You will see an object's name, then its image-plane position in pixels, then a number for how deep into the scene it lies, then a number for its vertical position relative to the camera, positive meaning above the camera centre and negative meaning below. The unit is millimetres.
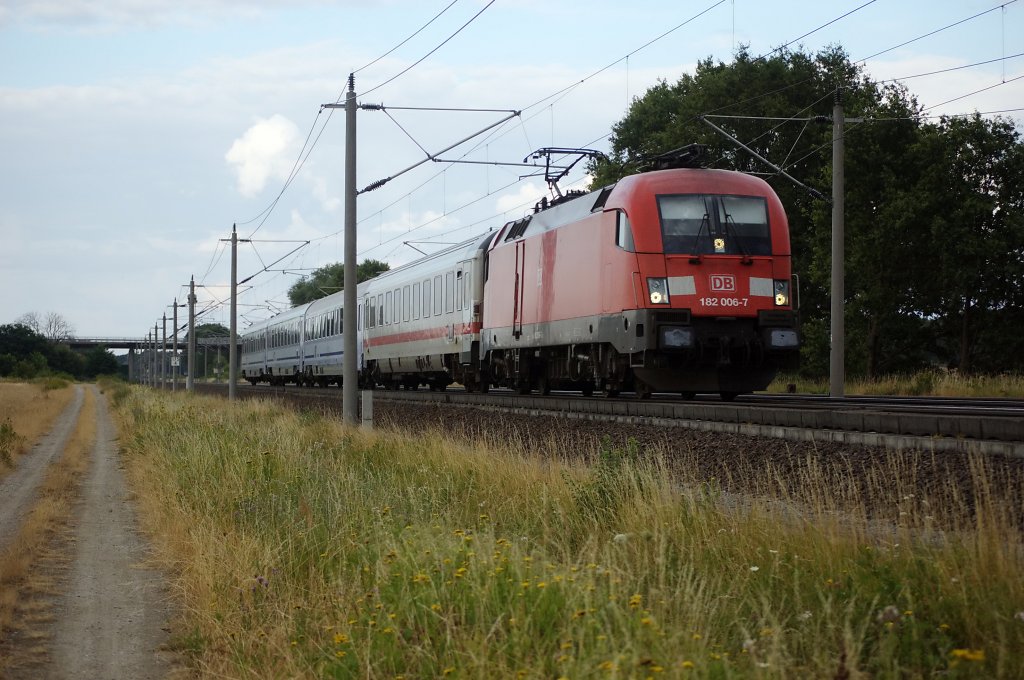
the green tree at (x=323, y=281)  131875 +13100
